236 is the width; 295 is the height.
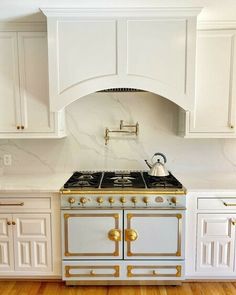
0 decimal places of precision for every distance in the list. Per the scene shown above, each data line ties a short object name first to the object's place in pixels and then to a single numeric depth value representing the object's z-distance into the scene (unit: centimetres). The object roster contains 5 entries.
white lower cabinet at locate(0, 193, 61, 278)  218
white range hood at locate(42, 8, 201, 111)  212
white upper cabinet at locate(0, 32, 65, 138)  231
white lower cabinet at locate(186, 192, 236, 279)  217
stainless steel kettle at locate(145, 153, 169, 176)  233
